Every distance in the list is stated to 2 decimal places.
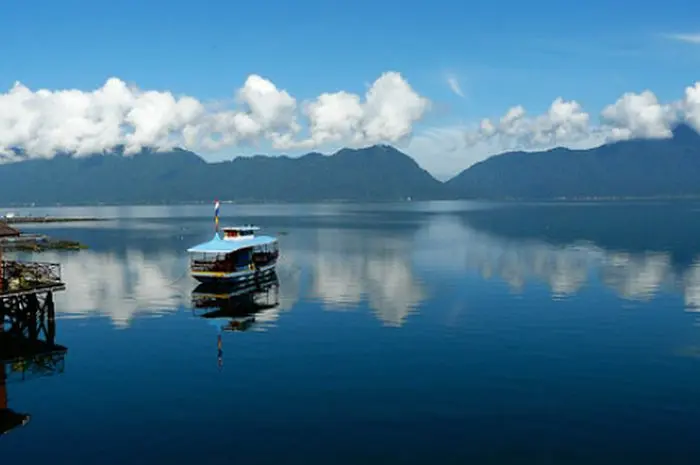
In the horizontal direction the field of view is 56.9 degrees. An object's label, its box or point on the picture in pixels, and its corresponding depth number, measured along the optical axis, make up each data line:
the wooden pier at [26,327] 44.19
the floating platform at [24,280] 49.53
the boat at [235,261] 76.88
